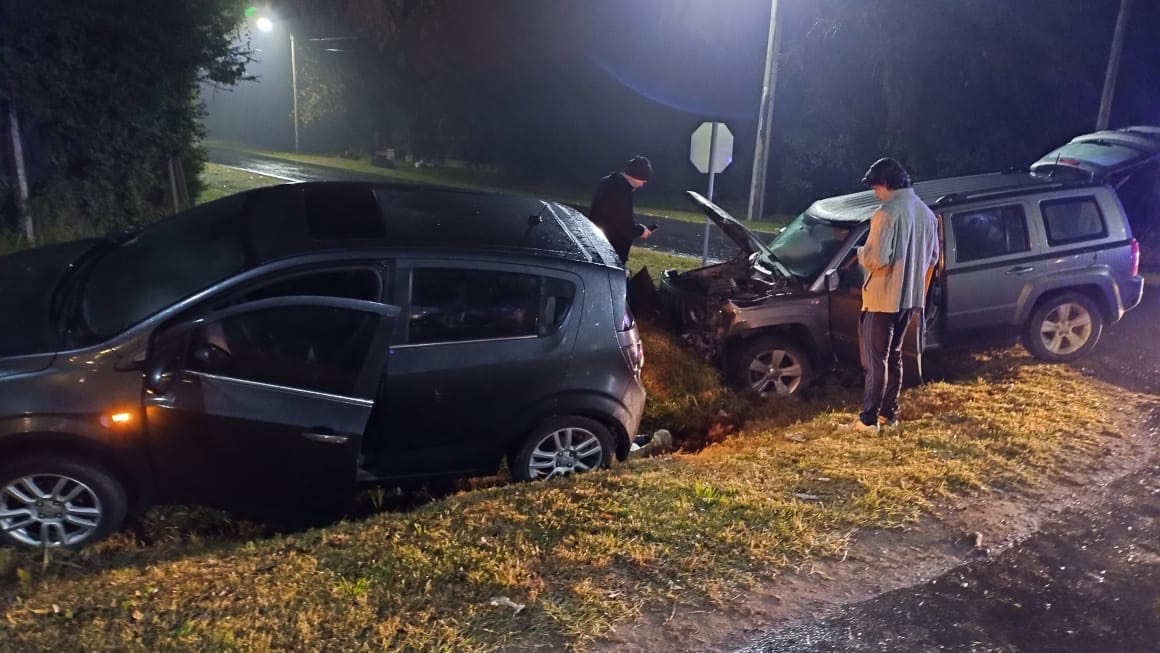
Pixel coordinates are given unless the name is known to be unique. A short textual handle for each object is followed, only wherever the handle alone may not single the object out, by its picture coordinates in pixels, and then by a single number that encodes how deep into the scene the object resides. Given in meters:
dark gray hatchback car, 4.04
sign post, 10.96
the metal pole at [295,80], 41.62
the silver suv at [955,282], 7.16
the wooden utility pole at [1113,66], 21.95
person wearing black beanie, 7.91
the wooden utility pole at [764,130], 20.58
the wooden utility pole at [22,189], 9.14
